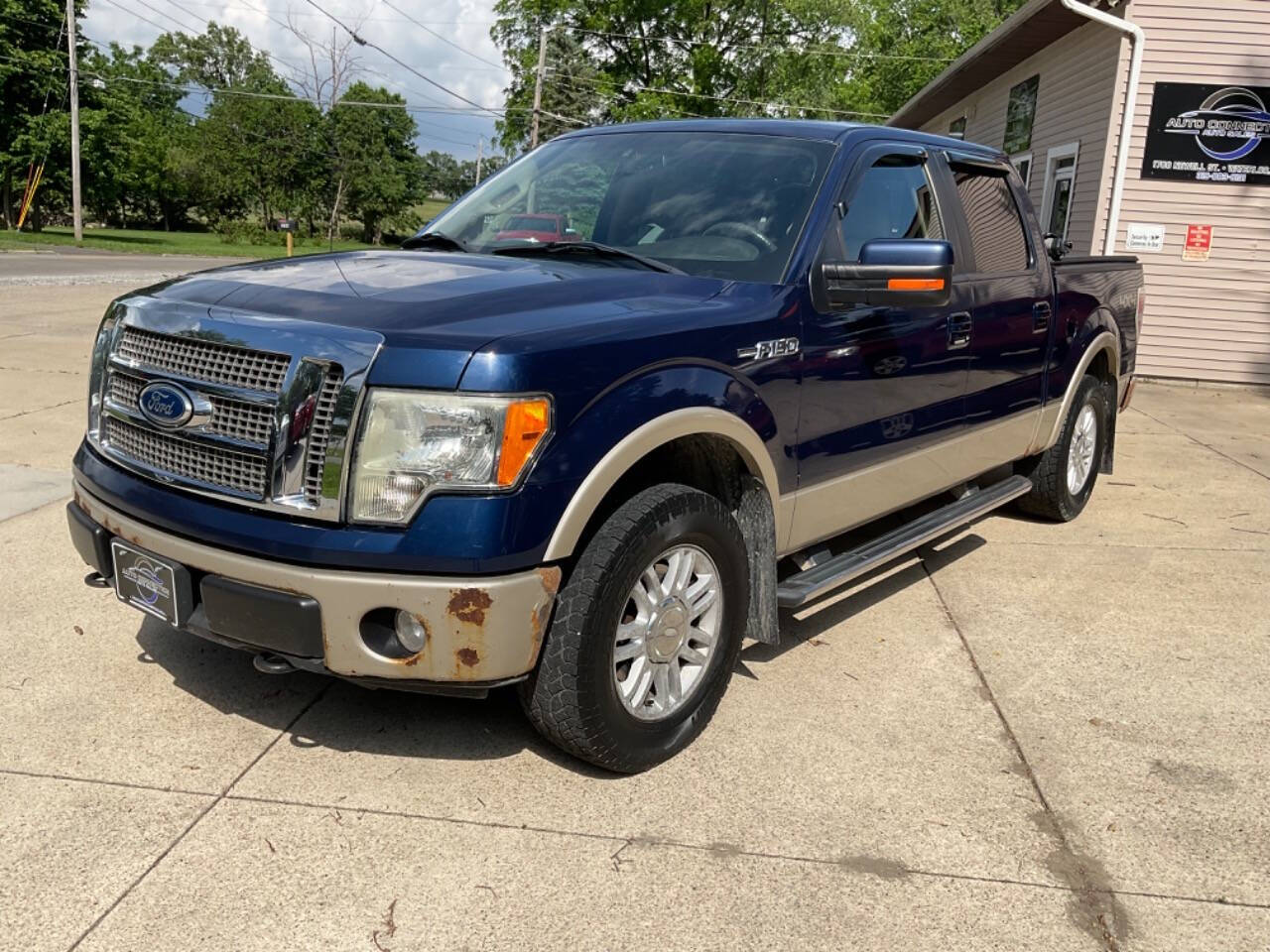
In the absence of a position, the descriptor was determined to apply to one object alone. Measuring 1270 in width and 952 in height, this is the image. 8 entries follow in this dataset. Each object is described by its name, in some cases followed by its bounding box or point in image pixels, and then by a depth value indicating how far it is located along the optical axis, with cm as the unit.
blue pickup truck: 261
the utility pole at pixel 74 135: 3400
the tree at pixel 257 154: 6012
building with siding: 1144
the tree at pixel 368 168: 6756
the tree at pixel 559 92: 4881
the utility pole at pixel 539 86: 4150
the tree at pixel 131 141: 4397
